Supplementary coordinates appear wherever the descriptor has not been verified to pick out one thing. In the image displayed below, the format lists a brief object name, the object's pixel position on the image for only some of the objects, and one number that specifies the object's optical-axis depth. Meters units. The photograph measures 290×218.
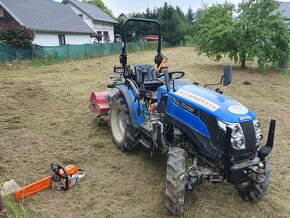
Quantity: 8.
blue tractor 2.40
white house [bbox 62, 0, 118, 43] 29.24
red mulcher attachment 4.35
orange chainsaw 2.71
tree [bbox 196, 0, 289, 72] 10.65
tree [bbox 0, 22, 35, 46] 13.75
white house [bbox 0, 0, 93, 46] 17.70
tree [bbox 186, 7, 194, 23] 48.97
